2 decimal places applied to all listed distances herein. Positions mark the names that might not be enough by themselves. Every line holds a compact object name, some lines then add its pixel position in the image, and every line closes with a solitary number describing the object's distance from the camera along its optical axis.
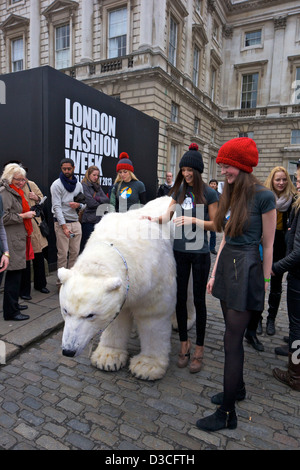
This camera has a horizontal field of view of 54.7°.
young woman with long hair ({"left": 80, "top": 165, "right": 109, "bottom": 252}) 5.45
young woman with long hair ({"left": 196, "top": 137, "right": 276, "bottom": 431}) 2.08
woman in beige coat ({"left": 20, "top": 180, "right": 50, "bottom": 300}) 4.59
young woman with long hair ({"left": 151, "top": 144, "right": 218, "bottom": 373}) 2.84
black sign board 5.95
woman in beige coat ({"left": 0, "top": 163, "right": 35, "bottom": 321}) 3.72
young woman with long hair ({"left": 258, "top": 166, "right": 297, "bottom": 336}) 3.67
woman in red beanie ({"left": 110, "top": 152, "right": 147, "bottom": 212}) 4.90
